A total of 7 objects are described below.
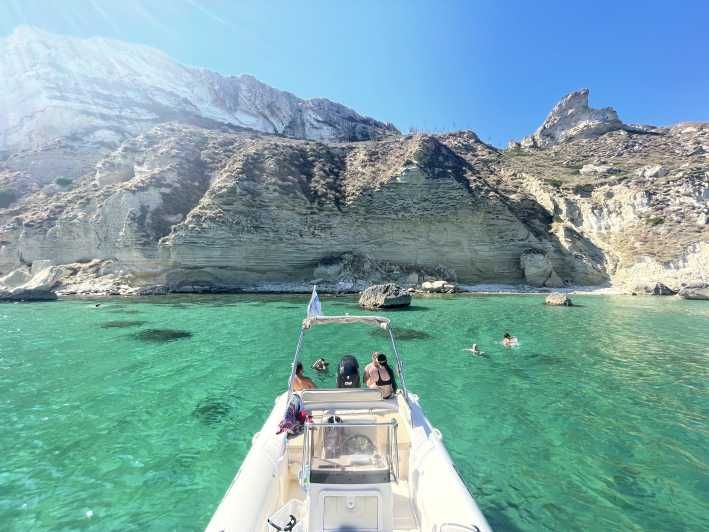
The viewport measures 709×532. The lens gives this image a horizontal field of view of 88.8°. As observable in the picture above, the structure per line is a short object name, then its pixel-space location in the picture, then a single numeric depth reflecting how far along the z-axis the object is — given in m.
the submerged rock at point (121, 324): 19.52
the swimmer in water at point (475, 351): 13.83
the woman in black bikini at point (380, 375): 6.45
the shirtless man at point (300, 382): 7.78
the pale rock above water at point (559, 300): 28.22
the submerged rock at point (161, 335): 16.59
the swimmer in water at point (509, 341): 14.96
